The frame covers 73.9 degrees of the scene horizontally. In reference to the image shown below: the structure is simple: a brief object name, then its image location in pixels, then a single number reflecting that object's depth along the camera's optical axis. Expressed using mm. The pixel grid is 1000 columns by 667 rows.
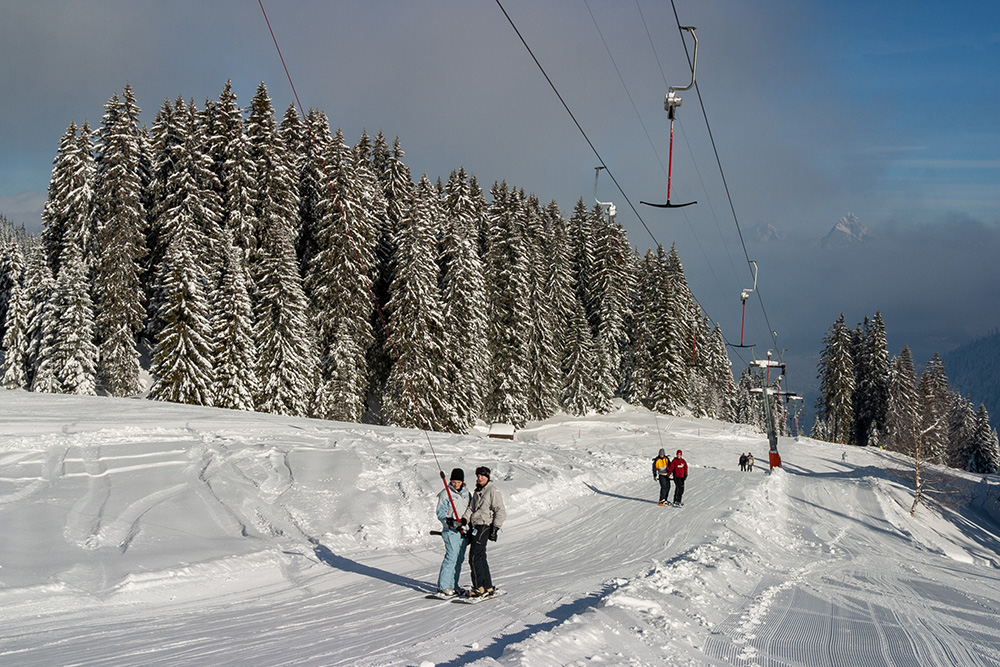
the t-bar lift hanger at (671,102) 16953
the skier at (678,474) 21219
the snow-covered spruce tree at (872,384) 74812
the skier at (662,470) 21469
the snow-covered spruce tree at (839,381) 74000
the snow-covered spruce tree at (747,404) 110375
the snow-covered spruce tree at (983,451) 83812
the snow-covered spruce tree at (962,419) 78562
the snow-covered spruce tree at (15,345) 41094
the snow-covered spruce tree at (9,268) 49903
